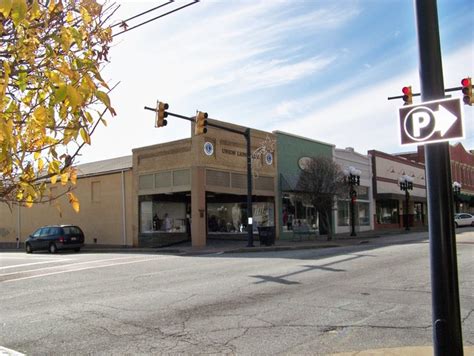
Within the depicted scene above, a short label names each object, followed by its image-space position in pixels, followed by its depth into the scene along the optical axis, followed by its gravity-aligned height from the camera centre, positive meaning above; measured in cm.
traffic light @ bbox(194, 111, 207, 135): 2058 +396
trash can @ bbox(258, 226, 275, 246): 2569 -90
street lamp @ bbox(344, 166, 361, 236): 3328 +225
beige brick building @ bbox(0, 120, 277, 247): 2750 +157
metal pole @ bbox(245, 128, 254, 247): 2472 +64
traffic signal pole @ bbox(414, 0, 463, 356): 396 -6
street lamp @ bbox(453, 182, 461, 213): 5320 +200
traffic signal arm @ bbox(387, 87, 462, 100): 1560 +378
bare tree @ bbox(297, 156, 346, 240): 2940 +170
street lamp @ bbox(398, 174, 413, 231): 4072 +233
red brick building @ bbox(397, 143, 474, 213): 6322 +539
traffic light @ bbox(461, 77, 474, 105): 1580 +376
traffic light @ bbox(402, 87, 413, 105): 1555 +361
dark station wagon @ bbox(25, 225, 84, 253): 2831 -88
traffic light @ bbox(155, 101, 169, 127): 1941 +408
